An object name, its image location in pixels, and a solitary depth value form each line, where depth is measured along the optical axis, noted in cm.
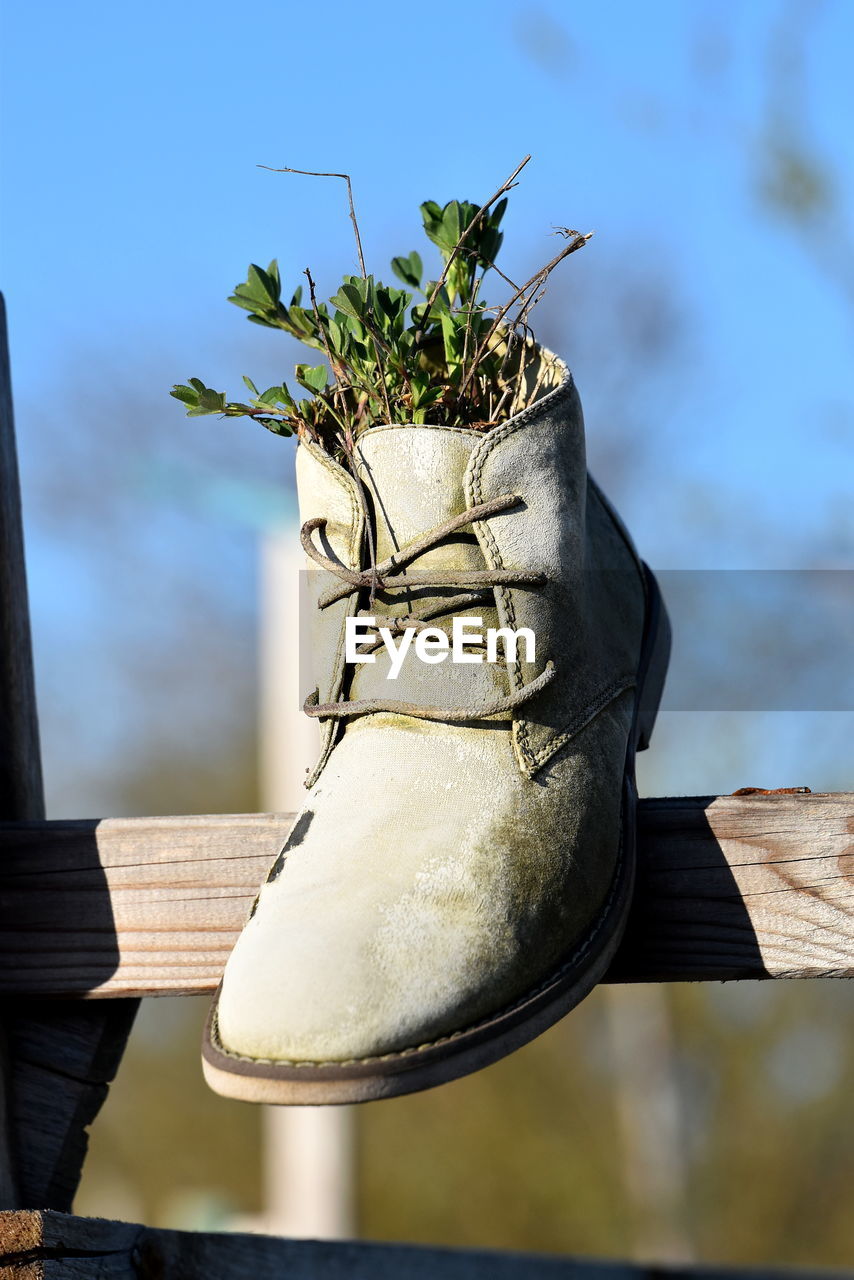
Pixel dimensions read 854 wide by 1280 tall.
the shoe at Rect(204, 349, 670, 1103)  190
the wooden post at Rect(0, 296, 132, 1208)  203
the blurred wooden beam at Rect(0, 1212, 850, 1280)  191
